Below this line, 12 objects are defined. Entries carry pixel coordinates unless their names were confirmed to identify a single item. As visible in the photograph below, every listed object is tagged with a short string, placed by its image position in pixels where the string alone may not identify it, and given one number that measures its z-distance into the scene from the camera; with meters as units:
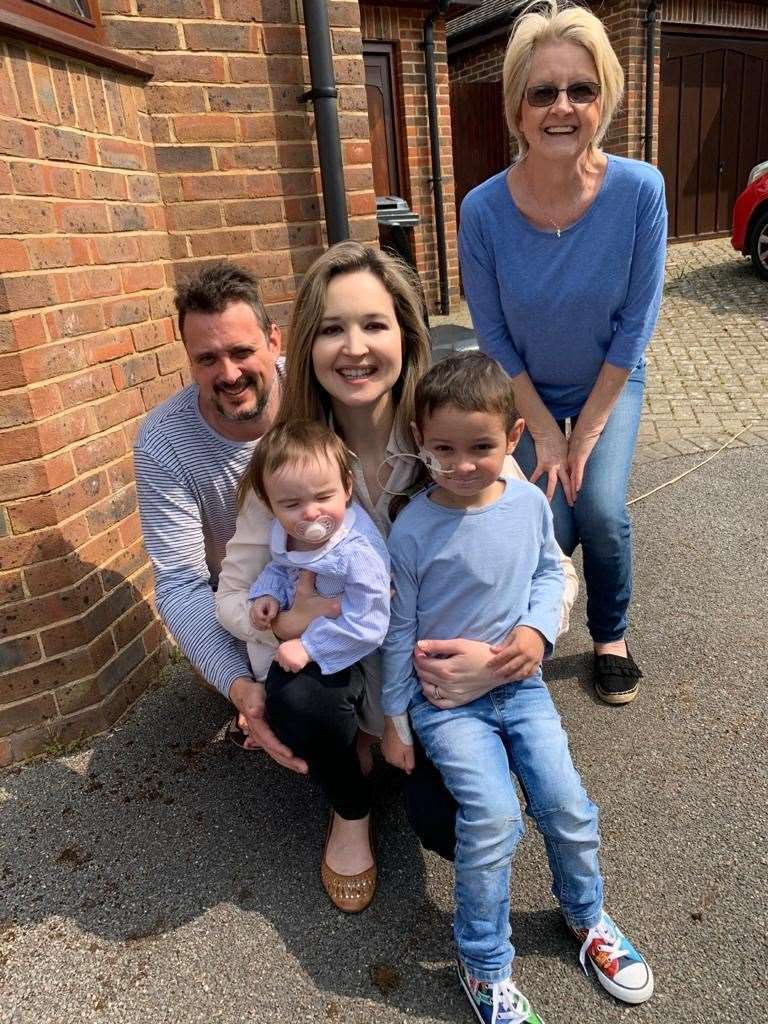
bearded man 2.06
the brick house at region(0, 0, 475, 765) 2.24
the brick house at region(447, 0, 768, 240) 10.22
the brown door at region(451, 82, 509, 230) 9.97
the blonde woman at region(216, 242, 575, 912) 1.83
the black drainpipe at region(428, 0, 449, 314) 8.10
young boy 1.66
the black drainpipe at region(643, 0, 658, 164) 10.09
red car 8.42
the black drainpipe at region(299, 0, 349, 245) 2.95
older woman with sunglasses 2.21
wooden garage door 11.08
